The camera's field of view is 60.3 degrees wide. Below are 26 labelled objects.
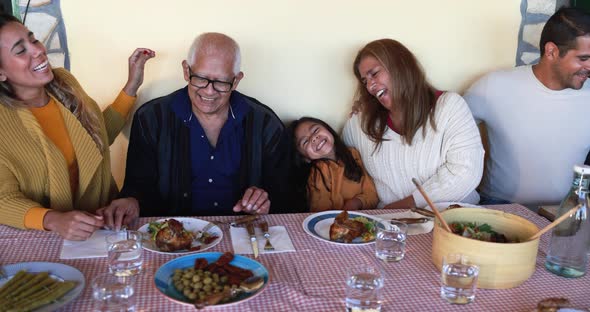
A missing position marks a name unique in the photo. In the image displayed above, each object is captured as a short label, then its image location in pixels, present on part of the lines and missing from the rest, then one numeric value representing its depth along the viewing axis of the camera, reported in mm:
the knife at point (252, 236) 1608
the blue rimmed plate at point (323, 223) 1738
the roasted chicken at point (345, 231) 1729
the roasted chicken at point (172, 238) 1615
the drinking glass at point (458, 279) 1353
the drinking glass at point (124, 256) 1447
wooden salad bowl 1372
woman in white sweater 2420
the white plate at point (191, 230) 1606
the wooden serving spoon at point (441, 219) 1467
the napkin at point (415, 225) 1805
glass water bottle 1507
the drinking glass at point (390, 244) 1602
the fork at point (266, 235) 1636
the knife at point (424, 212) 1854
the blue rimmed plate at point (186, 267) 1307
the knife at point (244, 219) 1828
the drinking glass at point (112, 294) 1252
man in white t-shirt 2678
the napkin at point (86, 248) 1538
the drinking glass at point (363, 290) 1299
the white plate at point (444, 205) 2012
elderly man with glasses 2305
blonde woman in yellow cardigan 1771
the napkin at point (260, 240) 1634
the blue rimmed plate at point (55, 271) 1327
